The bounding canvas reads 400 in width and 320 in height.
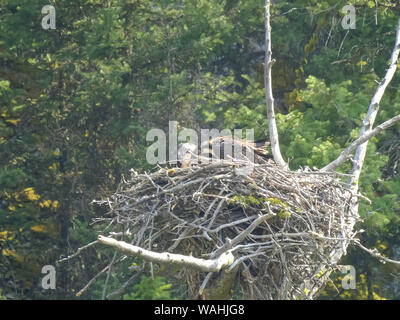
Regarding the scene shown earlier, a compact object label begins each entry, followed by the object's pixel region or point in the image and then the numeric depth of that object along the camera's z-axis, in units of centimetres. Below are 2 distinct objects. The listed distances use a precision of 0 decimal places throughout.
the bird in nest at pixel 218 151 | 1720
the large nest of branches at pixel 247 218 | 1520
